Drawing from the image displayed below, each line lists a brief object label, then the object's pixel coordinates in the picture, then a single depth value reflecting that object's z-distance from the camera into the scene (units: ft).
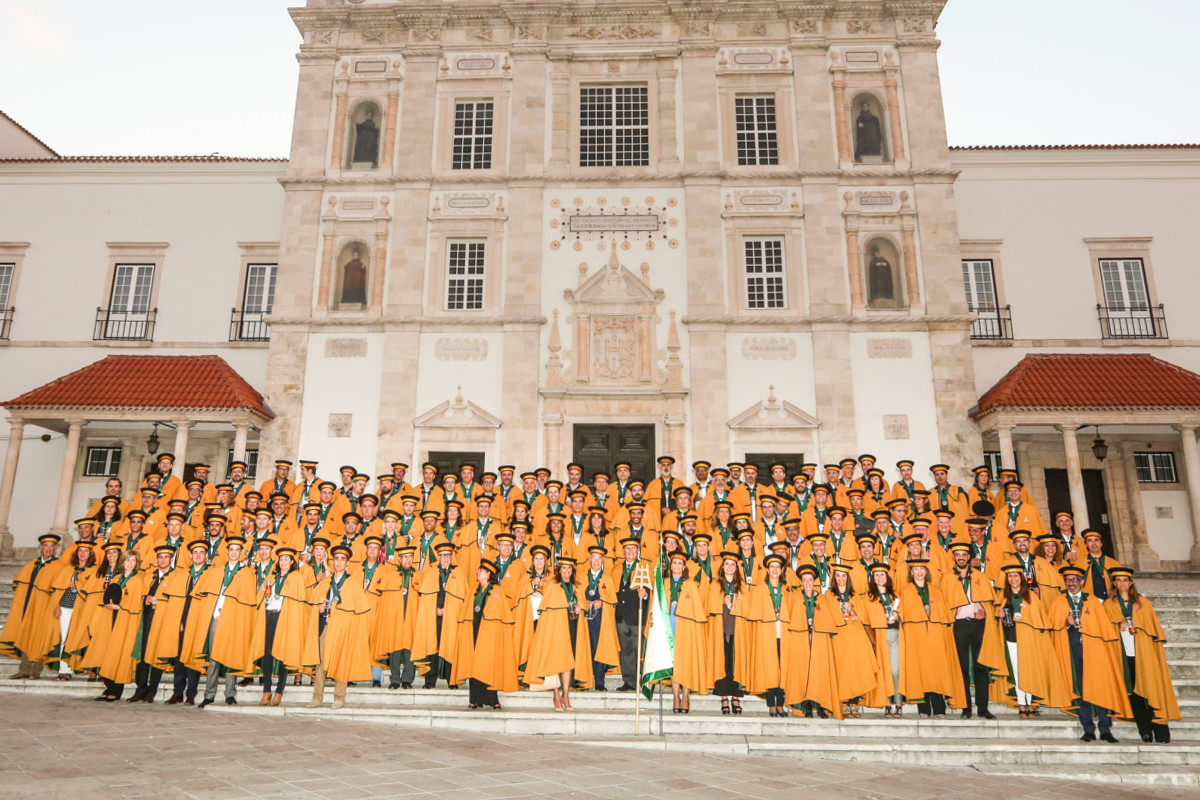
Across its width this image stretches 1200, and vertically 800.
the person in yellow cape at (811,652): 26.71
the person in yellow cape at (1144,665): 25.80
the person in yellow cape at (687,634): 27.43
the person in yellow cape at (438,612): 29.27
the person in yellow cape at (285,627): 28.50
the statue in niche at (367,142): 60.80
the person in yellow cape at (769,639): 27.27
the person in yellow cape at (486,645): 28.19
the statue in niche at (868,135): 59.36
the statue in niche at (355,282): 58.03
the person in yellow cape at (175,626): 29.01
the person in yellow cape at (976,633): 27.68
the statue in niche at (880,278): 56.75
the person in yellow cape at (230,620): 28.58
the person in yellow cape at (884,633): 27.37
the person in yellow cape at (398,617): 29.58
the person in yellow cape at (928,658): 27.27
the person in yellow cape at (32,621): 32.24
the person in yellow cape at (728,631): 27.68
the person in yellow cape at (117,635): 29.27
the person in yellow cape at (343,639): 28.43
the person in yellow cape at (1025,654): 27.02
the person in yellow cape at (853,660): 26.68
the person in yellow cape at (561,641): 27.71
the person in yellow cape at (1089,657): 26.02
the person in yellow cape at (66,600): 31.89
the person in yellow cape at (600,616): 28.73
